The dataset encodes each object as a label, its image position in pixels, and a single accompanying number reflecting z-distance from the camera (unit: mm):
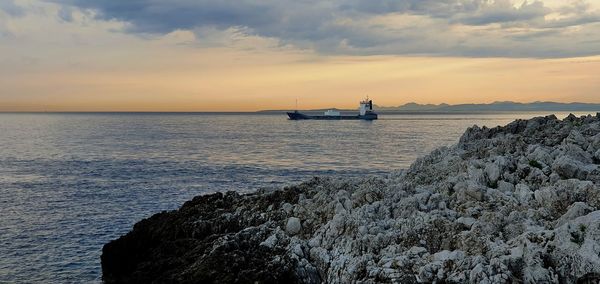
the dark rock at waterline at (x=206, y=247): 16531
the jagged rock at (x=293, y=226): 19047
